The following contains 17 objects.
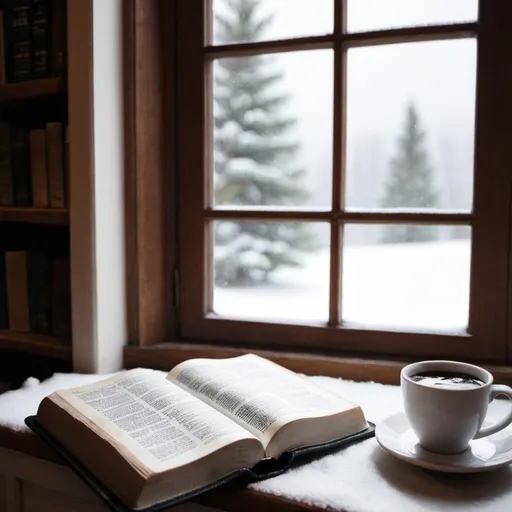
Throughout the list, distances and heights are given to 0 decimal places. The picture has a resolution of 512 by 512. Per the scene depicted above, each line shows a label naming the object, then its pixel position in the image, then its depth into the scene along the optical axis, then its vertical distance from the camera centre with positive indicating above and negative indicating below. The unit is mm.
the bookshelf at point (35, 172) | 1254 +40
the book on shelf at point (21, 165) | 1312 +54
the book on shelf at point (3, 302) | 1388 -237
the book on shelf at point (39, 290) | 1322 -203
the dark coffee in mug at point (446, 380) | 810 -245
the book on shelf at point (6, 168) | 1318 +49
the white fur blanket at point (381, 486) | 746 -361
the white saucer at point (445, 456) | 782 -333
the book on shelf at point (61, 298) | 1282 -212
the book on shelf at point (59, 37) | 1228 +296
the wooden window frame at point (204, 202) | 1102 -21
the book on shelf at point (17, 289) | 1344 -204
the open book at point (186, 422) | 758 -308
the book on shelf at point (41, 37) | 1256 +303
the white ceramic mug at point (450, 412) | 777 -271
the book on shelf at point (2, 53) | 1313 +283
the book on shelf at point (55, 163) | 1262 +56
